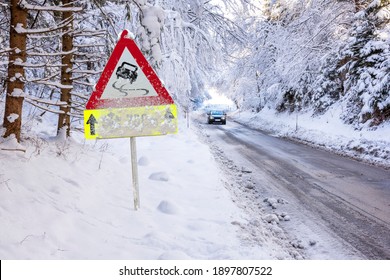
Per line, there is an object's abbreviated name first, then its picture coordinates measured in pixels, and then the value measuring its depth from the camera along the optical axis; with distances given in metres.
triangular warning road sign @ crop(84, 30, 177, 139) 3.54
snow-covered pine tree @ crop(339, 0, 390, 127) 13.74
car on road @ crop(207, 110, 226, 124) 28.59
